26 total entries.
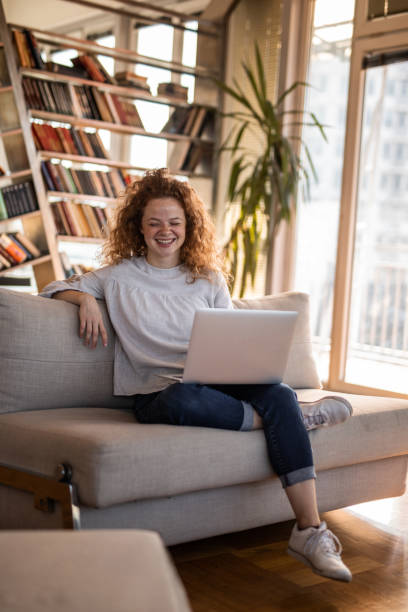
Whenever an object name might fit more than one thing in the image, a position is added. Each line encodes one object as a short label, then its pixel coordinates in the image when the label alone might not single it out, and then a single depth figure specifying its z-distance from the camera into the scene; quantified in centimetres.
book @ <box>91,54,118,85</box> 484
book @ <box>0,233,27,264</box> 448
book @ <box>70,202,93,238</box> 478
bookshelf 451
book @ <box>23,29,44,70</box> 449
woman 207
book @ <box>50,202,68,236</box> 470
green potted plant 448
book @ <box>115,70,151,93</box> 498
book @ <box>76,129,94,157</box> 482
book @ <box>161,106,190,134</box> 523
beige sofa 187
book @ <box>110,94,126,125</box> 493
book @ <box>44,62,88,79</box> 463
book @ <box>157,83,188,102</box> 516
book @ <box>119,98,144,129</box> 502
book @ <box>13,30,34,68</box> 445
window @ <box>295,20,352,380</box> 479
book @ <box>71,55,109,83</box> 478
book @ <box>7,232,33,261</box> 454
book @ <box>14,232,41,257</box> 458
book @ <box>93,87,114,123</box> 486
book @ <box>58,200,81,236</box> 473
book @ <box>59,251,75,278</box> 472
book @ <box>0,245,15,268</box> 448
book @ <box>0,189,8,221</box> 445
